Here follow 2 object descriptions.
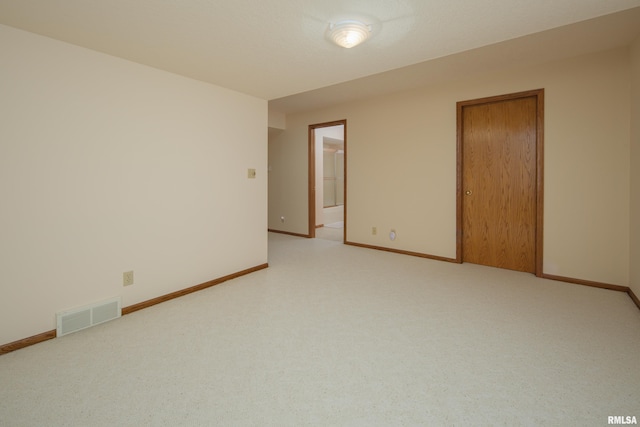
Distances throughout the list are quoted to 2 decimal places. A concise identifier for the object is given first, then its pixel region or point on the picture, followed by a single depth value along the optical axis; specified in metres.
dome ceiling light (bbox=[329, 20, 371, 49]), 1.97
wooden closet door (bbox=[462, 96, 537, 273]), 3.54
